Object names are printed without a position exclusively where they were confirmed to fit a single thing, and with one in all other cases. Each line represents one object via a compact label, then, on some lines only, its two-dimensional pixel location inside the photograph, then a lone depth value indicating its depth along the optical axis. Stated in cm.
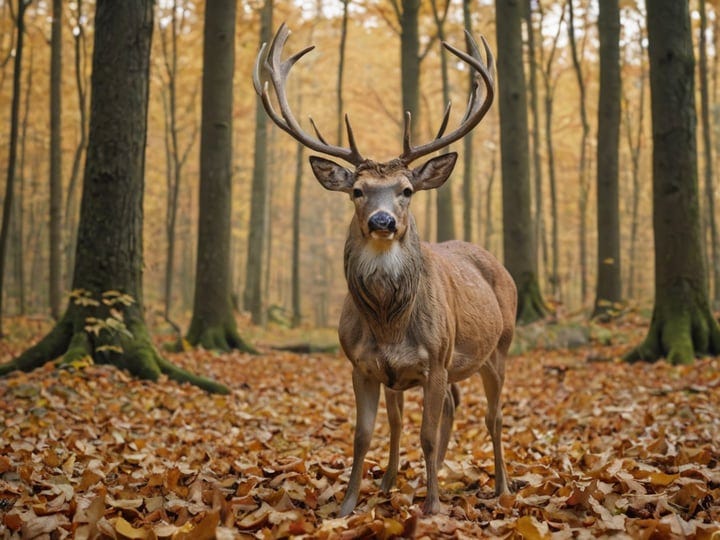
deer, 390
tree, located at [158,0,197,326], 1695
